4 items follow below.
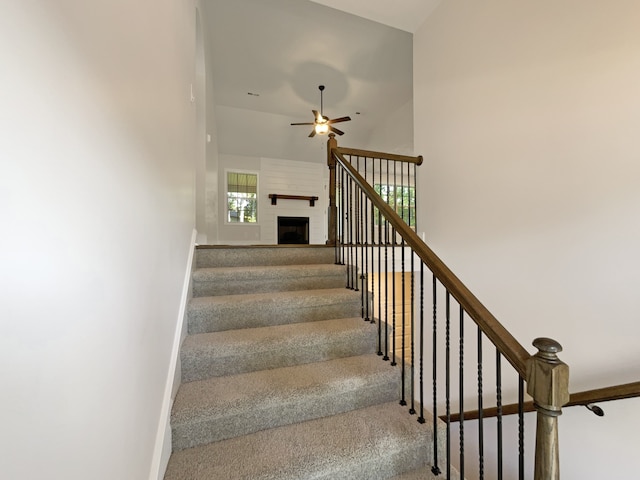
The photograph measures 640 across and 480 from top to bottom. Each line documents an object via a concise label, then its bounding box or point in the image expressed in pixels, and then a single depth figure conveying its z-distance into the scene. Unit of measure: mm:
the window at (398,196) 6871
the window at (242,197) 7160
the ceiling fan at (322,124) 4819
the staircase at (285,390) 1246
